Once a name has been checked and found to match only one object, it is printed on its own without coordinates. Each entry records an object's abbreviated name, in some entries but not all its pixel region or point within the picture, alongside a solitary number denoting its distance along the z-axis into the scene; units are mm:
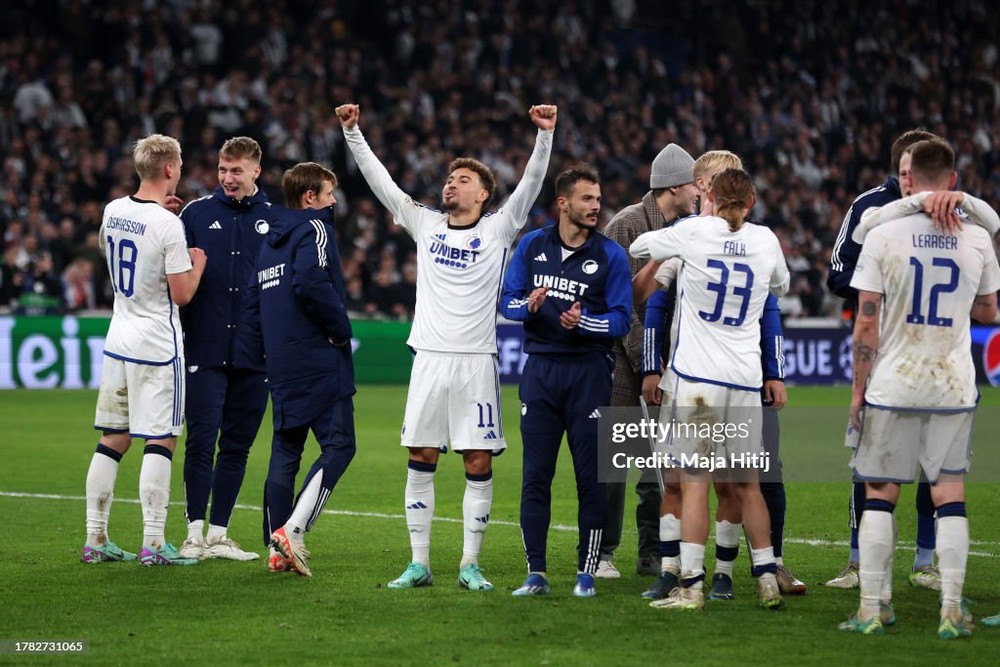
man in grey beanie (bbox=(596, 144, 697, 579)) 15891
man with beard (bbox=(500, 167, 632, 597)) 14125
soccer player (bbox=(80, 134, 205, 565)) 15883
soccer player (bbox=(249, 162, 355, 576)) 15305
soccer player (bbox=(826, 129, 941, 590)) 15078
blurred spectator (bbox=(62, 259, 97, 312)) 39562
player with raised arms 14555
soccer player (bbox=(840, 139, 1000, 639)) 12477
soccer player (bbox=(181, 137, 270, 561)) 16547
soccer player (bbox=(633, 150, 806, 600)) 14086
